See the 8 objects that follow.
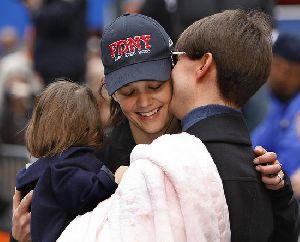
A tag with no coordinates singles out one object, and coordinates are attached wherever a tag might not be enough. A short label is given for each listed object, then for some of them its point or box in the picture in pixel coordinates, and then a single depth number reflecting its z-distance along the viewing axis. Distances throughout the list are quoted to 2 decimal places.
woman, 5.44
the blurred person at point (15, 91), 15.68
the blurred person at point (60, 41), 13.90
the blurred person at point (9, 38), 20.28
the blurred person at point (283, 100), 9.78
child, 5.16
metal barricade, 13.76
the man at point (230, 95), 4.74
